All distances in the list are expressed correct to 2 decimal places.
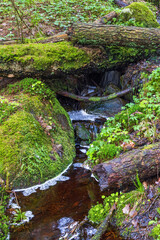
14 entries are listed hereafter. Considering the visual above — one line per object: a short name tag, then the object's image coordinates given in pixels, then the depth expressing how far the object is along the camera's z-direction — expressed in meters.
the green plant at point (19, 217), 3.24
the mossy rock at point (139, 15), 6.91
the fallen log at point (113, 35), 5.70
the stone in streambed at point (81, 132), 5.95
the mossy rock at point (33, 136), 4.20
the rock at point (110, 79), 7.28
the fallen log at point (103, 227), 2.78
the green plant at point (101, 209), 3.11
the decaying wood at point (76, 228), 2.94
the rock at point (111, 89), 6.98
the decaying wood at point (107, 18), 6.98
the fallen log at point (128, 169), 3.22
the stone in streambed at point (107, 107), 6.84
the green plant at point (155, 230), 2.45
